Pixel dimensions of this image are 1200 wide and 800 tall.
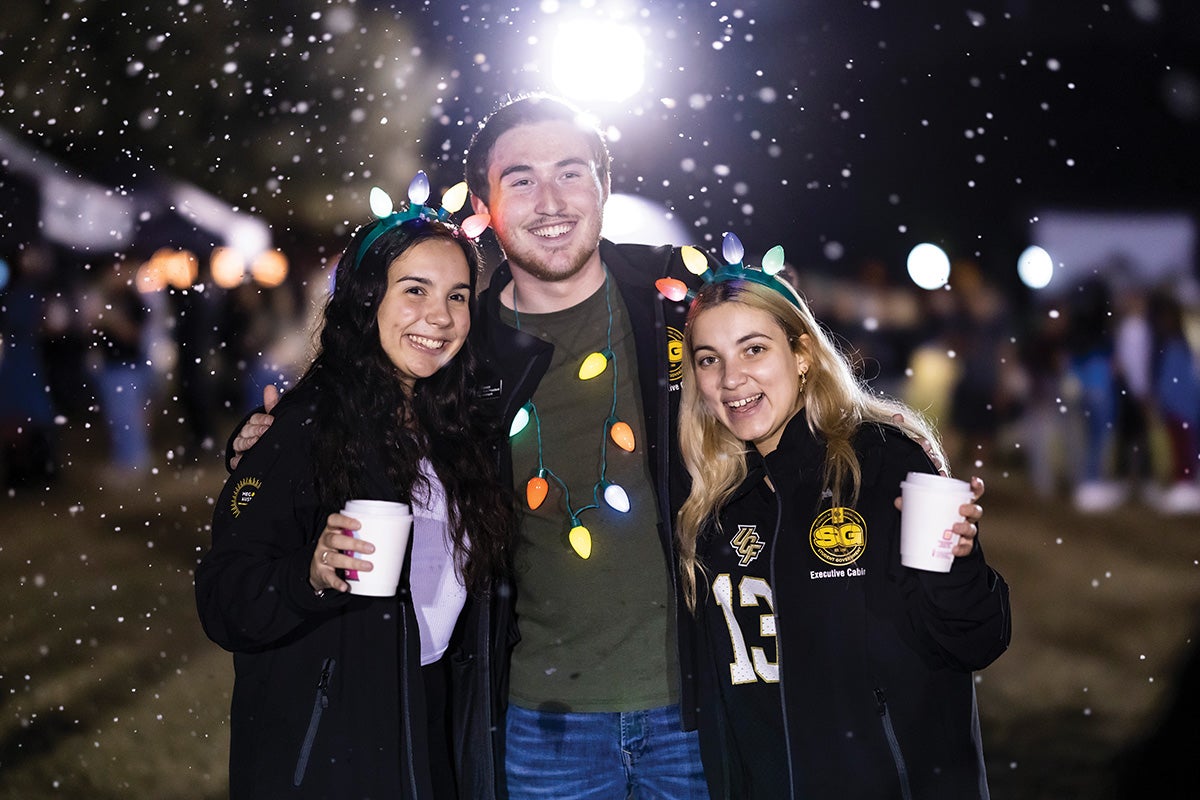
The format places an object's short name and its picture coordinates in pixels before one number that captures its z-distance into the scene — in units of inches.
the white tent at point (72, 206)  535.2
